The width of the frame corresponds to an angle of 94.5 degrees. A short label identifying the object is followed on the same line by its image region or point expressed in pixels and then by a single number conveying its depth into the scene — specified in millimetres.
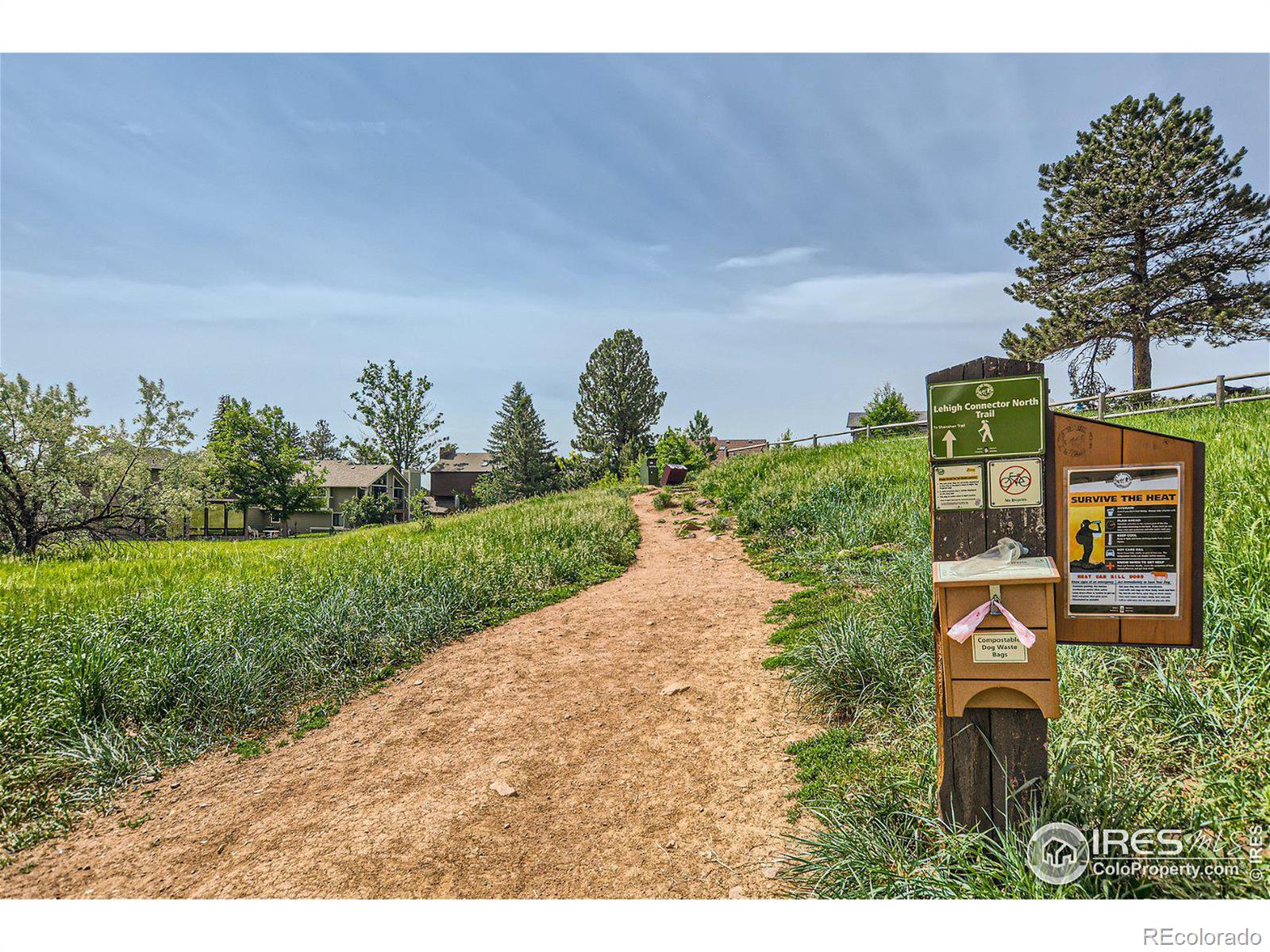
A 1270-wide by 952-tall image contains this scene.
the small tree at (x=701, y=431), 48231
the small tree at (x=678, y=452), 34656
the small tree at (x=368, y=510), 40719
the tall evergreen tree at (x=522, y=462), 47875
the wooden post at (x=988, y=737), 2389
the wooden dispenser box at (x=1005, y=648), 2320
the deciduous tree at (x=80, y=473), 10047
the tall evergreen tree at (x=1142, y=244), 21406
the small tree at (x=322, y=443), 93000
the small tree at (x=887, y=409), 39969
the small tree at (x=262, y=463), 33219
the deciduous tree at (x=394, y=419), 52969
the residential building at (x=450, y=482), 65312
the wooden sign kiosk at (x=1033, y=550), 2316
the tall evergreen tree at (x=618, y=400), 49250
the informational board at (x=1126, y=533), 2297
